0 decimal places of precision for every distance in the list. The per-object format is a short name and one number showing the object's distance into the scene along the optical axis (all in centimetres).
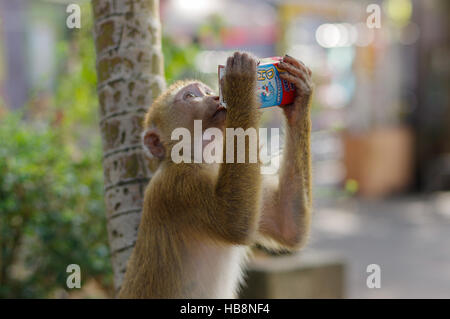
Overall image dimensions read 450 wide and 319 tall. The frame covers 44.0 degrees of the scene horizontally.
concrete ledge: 423
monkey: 247
